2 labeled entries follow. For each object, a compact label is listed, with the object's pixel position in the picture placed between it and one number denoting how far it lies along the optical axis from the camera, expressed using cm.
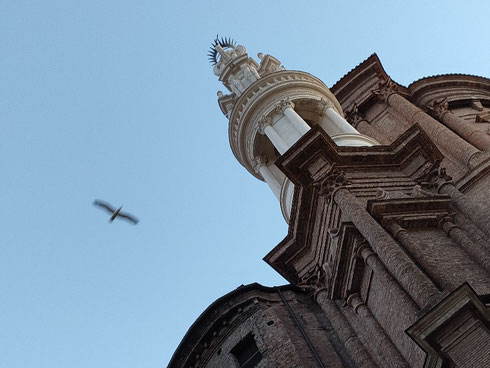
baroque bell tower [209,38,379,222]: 2233
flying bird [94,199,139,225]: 1569
